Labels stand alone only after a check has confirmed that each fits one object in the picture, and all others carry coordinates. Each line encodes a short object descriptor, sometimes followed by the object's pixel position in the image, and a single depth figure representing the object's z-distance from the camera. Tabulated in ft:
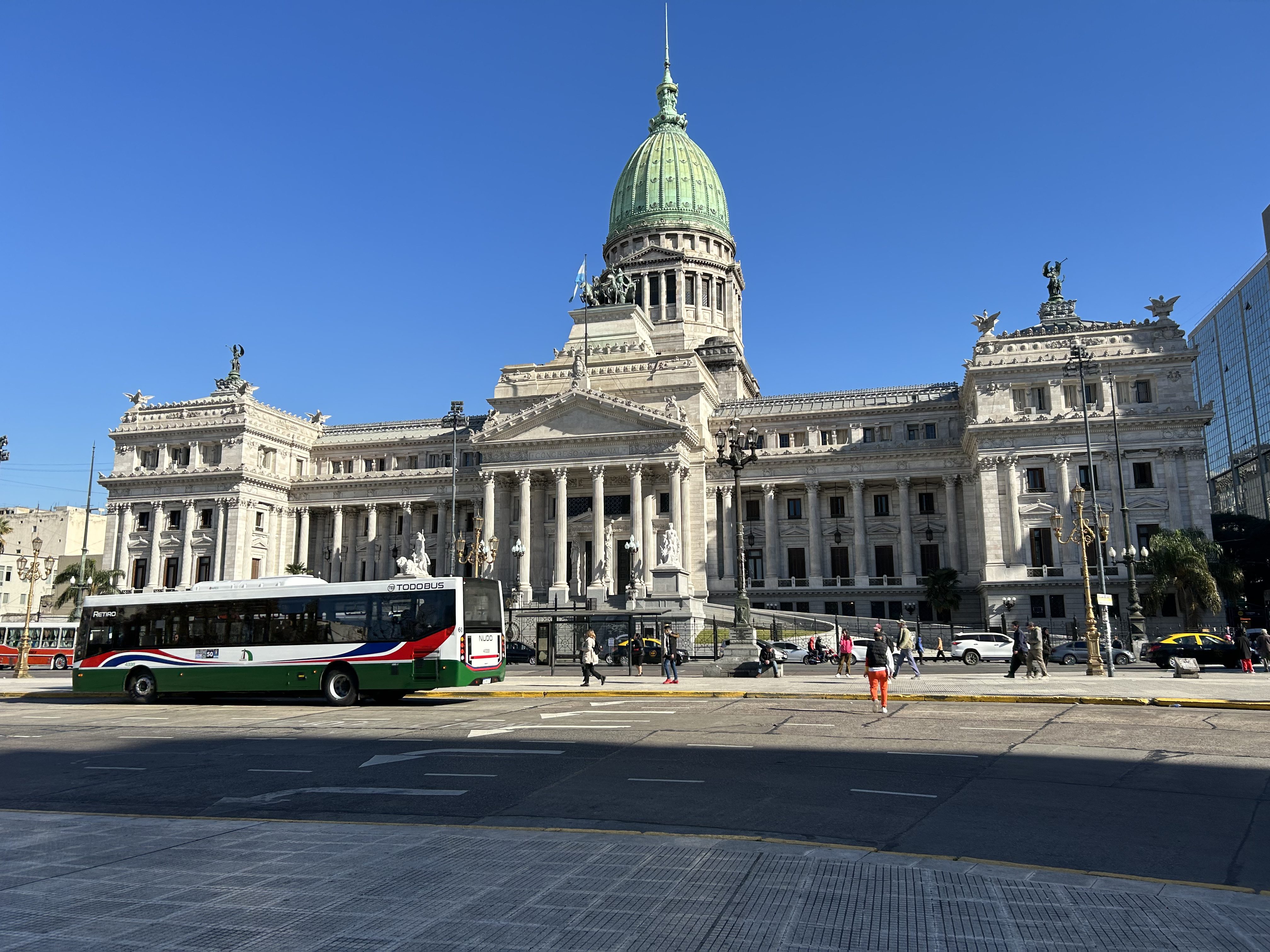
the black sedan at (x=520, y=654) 154.92
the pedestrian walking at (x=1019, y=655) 99.60
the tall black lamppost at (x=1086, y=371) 105.09
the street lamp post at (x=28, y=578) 135.95
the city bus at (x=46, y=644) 170.30
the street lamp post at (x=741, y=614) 116.37
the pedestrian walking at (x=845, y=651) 110.42
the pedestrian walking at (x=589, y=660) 96.84
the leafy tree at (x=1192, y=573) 160.56
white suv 149.59
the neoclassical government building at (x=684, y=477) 189.06
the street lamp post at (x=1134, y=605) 142.82
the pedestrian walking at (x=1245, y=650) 109.70
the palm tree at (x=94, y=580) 217.36
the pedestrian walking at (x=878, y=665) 69.10
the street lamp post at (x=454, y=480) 184.14
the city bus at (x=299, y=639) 83.87
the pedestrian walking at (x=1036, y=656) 98.43
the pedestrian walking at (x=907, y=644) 104.99
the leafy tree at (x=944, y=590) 197.26
